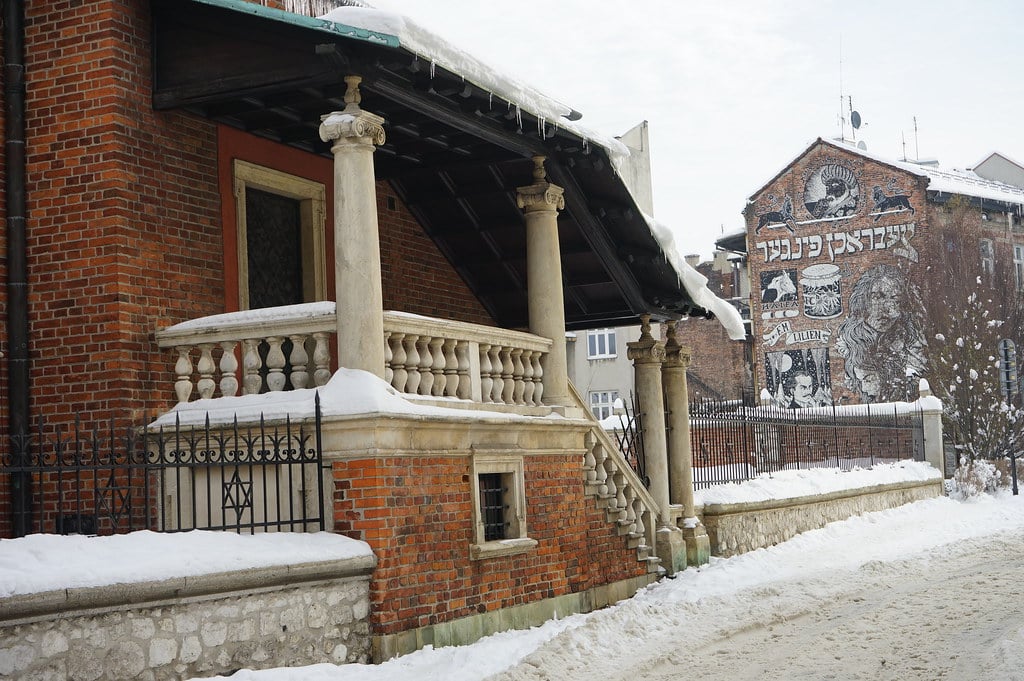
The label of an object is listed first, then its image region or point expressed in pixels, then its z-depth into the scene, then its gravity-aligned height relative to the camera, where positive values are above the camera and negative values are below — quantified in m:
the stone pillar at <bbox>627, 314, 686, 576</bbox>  16.08 +0.18
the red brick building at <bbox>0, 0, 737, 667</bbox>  10.30 +1.50
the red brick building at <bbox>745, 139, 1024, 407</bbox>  46.94 +5.97
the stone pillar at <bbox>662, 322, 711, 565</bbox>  16.66 -0.34
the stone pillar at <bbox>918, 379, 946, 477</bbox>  29.75 -0.38
